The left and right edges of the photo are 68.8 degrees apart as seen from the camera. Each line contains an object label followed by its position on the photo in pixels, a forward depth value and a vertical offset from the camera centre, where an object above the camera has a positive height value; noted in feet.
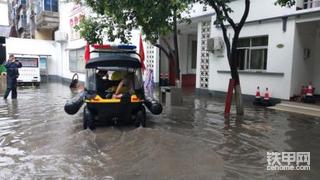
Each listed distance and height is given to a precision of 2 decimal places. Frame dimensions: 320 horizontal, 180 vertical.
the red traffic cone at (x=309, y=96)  26.00 -2.62
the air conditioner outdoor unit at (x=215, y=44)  33.42 +4.02
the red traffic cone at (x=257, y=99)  28.56 -3.28
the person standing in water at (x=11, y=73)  31.82 -0.31
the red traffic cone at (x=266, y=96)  27.97 -2.85
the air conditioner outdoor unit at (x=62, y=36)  68.39 +10.24
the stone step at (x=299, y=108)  23.74 -3.80
